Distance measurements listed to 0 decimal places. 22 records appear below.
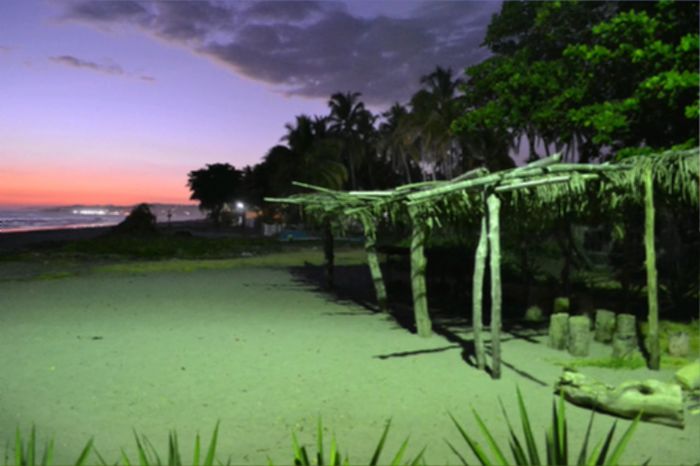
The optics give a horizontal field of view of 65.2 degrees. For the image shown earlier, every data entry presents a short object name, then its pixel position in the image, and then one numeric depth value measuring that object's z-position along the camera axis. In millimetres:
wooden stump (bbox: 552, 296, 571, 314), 9773
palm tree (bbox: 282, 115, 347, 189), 38719
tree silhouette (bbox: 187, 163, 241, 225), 65875
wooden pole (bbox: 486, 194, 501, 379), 6641
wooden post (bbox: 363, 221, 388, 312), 11117
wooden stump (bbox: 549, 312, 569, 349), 8203
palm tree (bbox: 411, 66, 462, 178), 33844
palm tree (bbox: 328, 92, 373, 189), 47719
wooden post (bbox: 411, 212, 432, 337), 8625
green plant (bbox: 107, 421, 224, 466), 1775
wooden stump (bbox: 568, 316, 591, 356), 7730
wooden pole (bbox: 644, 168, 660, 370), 6906
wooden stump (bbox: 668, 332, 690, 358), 7613
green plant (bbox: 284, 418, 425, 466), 1734
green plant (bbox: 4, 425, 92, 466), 1853
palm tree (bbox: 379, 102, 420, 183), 35812
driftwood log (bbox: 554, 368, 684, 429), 5176
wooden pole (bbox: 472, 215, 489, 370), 7004
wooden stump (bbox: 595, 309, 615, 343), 8477
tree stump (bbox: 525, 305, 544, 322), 10406
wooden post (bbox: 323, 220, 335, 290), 14211
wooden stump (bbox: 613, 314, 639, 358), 7555
